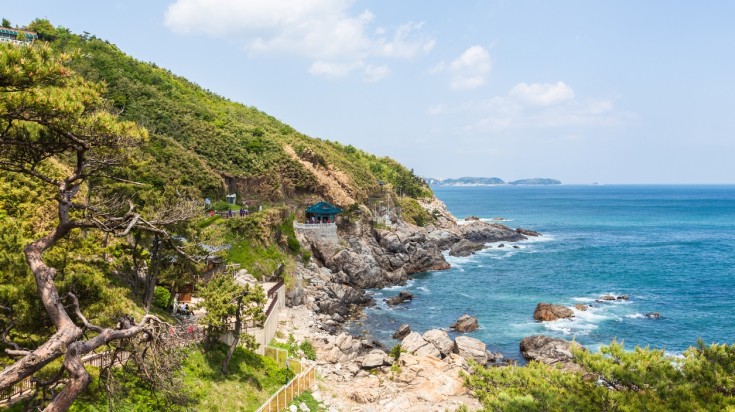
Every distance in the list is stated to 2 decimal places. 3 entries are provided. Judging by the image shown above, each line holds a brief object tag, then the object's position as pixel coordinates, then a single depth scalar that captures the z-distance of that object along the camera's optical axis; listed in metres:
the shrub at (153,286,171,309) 26.90
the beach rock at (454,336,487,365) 32.75
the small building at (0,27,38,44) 57.47
